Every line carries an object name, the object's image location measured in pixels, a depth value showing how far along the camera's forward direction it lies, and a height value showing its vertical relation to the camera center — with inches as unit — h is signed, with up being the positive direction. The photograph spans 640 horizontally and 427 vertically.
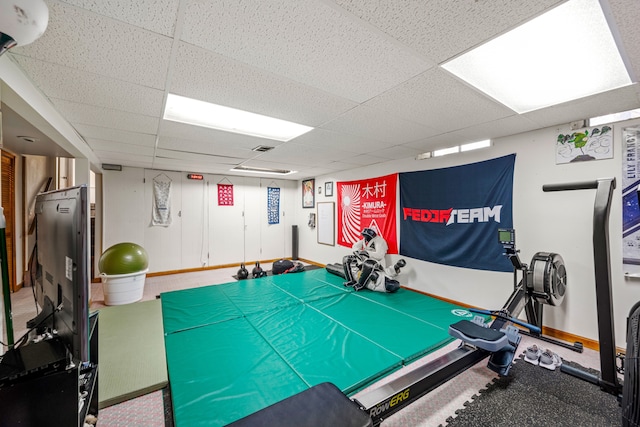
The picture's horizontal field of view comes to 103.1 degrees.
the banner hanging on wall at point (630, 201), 95.4 +5.9
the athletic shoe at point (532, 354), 95.9 -52.5
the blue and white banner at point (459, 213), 132.2 +3.6
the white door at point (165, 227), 226.1 -3.6
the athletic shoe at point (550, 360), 92.0 -53.1
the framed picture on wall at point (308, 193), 281.3 +31.5
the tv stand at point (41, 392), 28.1 -19.2
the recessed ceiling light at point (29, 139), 111.3 +38.6
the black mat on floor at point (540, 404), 68.6 -54.6
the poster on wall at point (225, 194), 260.7 +28.7
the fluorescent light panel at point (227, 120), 103.2 +47.6
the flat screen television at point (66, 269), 28.4 -5.7
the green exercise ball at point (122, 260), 151.6 -22.3
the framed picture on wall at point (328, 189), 256.7 +33.0
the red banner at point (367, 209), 191.6 +9.7
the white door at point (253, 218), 275.0 +4.1
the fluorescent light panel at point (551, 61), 56.7 +43.3
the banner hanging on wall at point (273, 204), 289.6 +19.6
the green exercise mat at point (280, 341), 76.8 -49.6
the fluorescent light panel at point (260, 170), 230.3 +50.3
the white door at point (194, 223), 242.8 -0.4
